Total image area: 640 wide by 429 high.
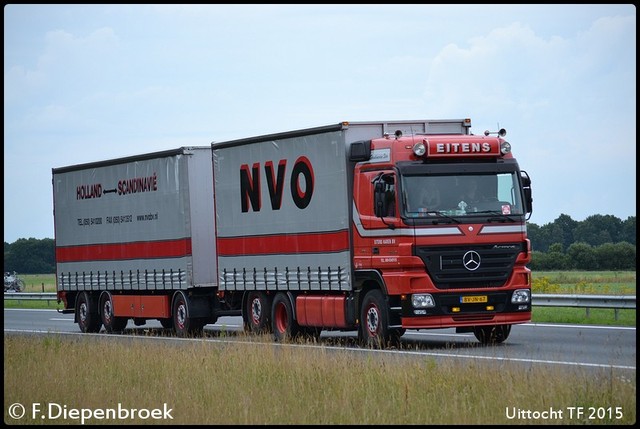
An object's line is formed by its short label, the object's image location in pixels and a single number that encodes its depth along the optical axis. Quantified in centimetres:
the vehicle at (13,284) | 8362
